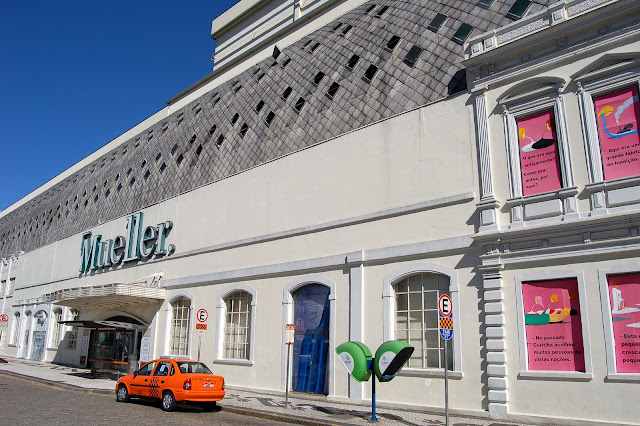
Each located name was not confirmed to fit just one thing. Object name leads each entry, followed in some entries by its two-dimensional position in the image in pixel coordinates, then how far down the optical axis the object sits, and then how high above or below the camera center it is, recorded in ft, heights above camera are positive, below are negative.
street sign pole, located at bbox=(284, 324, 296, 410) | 49.80 +0.48
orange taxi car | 48.06 -4.39
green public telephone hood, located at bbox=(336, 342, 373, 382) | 43.42 -1.52
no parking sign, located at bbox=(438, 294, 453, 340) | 37.14 +1.71
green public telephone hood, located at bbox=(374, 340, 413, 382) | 42.14 -1.45
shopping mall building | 41.32 +13.35
